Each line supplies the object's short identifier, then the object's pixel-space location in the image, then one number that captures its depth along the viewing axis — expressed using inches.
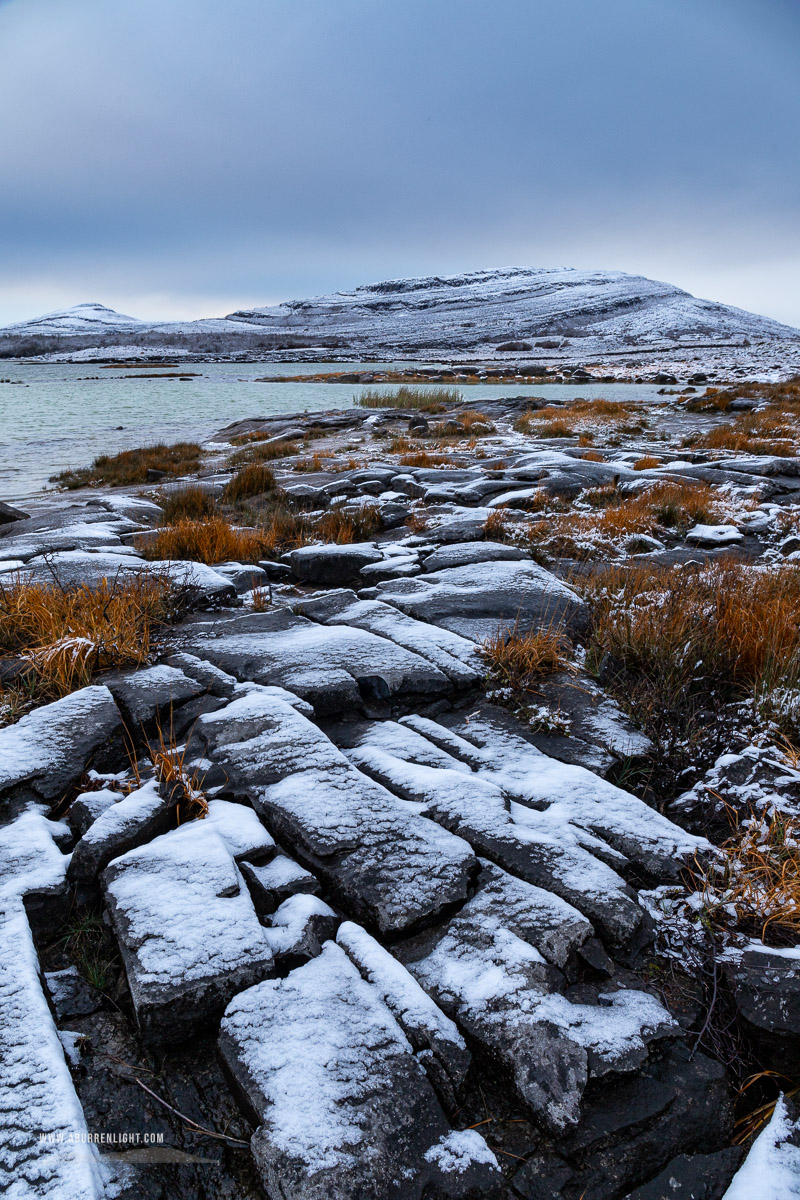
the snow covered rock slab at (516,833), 82.2
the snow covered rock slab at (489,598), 164.2
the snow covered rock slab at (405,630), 139.7
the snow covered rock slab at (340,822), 81.3
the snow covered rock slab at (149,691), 119.2
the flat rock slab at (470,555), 213.6
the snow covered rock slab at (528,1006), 64.2
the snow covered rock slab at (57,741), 101.5
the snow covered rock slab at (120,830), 85.7
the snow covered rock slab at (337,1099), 55.3
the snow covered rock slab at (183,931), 67.9
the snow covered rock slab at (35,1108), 53.6
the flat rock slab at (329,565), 213.8
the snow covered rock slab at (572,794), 94.0
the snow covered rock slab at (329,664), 129.4
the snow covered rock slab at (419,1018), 63.8
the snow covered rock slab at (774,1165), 57.4
